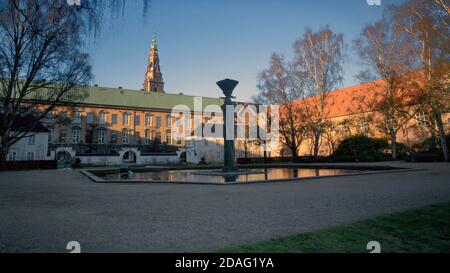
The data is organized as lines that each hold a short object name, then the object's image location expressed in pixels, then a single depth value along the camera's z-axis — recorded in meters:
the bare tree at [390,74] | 29.02
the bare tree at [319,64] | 32.06
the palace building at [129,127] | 55.69
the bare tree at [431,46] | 19.19
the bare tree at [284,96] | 35.09
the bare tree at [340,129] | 41.17
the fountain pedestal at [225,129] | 18.52
